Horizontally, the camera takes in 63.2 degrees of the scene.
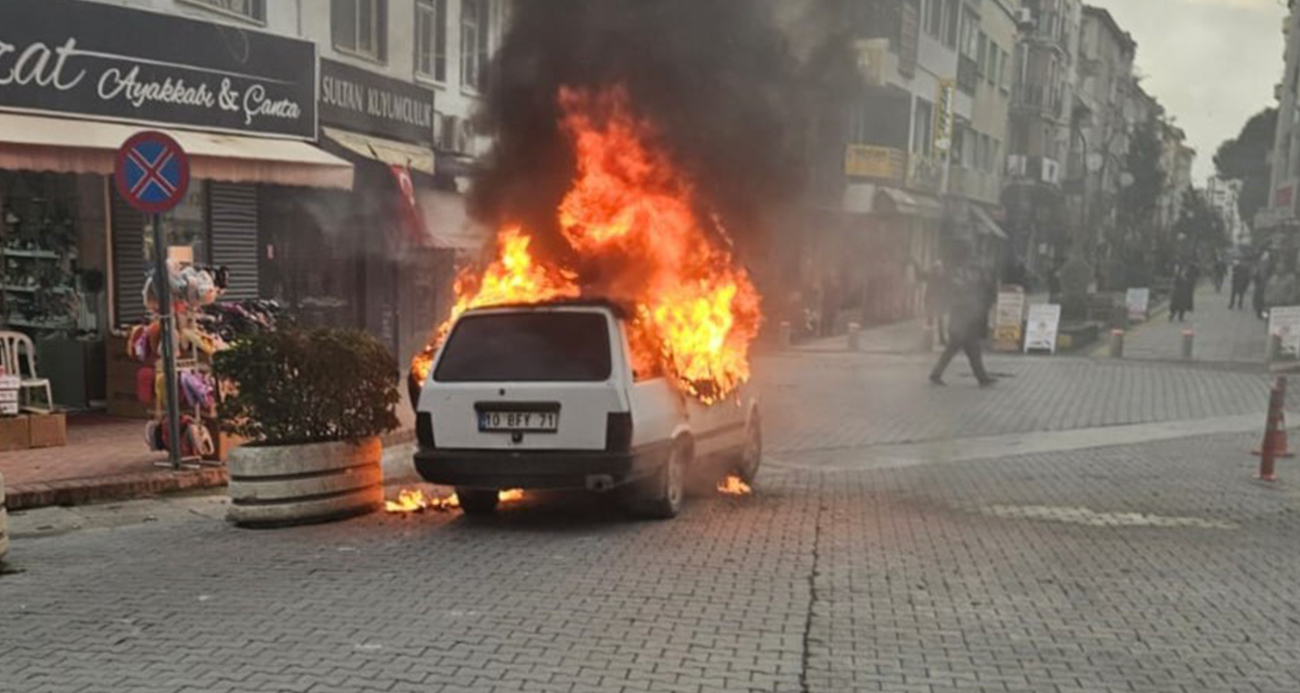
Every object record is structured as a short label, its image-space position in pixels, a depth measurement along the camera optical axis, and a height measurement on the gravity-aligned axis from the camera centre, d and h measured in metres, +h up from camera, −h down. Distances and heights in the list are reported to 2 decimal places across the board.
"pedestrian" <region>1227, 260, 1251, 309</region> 35.03 -0.21
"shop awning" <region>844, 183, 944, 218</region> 20.95 +1.30
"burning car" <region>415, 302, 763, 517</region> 6.60 -1.02
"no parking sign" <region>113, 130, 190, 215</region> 7.97 +0.49
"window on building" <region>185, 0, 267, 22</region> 12.03 +2.68
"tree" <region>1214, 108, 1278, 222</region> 61.19 +6.94
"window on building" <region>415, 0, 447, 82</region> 15.73 +3.14
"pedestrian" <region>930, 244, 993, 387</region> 14.98 -0.66
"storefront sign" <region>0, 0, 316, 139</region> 9.67 +1.72
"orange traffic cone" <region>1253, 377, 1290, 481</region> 9.37 -1.41
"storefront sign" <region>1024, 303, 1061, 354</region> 19.80 -1.09
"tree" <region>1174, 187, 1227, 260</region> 56.66 +2.95
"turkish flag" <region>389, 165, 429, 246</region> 14.54 +0.50
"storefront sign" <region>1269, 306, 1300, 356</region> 17.52 -0.80
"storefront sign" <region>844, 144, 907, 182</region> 19.73 +1.96
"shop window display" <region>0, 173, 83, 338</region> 10.32 -0.22
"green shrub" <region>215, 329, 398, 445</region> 6.91 -0.94
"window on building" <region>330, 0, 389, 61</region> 13.85 +2.93
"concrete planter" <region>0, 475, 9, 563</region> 5.72 -1.64
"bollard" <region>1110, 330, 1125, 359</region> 19.31 -1.31
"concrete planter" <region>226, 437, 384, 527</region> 6.78 -1.57
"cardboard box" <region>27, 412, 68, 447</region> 8.98 -1.69
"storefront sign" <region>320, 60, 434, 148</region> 13.62 +1.92
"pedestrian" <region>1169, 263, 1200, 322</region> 29.11 -0.54
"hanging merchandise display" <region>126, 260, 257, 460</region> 8.57 -1.03
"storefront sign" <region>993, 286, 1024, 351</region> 20.14 -0.98
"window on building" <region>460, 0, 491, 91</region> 15.42 +3.22
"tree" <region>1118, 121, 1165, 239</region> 39.28 +3.66
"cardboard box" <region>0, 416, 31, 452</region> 8.79 -1.69
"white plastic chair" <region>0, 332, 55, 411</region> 8.93 -1.06
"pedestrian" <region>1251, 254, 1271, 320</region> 28.72 -0.30
